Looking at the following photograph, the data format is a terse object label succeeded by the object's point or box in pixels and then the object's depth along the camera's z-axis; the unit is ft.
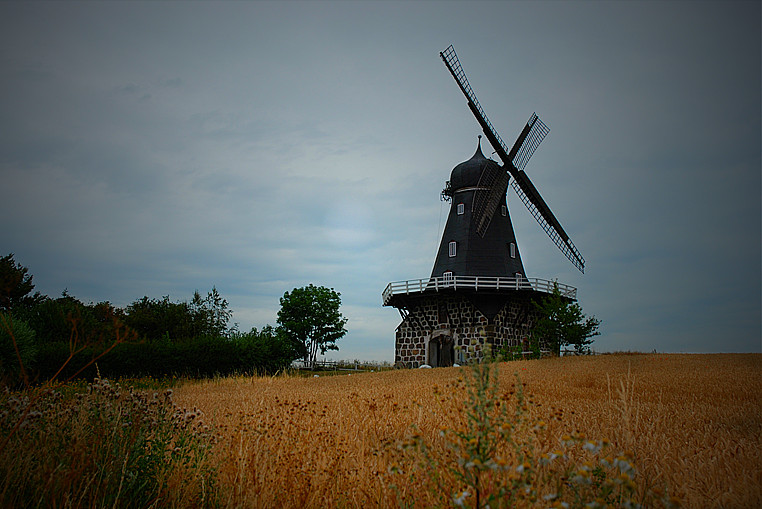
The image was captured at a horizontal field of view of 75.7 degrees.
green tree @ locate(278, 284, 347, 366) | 123.75
